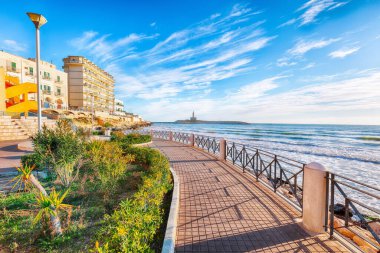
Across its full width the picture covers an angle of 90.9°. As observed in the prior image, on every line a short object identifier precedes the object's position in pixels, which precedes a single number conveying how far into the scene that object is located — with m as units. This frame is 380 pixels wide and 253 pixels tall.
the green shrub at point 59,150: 5.73
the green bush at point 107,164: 5.58
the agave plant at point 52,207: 3.13
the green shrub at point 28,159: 7.68
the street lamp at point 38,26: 7.78
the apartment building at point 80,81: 56.53
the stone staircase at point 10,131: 17.40
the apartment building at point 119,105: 92.06
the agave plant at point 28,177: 3.42
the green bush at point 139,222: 2.34
